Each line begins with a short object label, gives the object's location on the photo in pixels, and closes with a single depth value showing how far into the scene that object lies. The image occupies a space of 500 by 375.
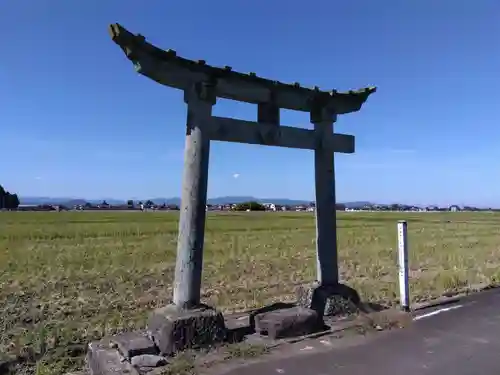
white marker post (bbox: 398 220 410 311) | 6.21
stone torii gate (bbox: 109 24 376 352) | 4.79
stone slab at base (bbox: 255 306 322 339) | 5.06
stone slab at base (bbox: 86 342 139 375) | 4.00
